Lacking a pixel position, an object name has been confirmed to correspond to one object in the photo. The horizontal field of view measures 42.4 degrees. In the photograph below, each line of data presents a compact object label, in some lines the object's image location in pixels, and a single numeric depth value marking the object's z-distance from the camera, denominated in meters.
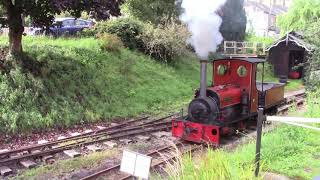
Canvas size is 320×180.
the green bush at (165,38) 23.30
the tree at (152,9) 26.94
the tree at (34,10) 14.88
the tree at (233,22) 26.51
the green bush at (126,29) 23.12
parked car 23.34
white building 67.09
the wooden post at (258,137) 6.09
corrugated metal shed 32.56
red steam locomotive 12.52
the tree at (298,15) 36.22
